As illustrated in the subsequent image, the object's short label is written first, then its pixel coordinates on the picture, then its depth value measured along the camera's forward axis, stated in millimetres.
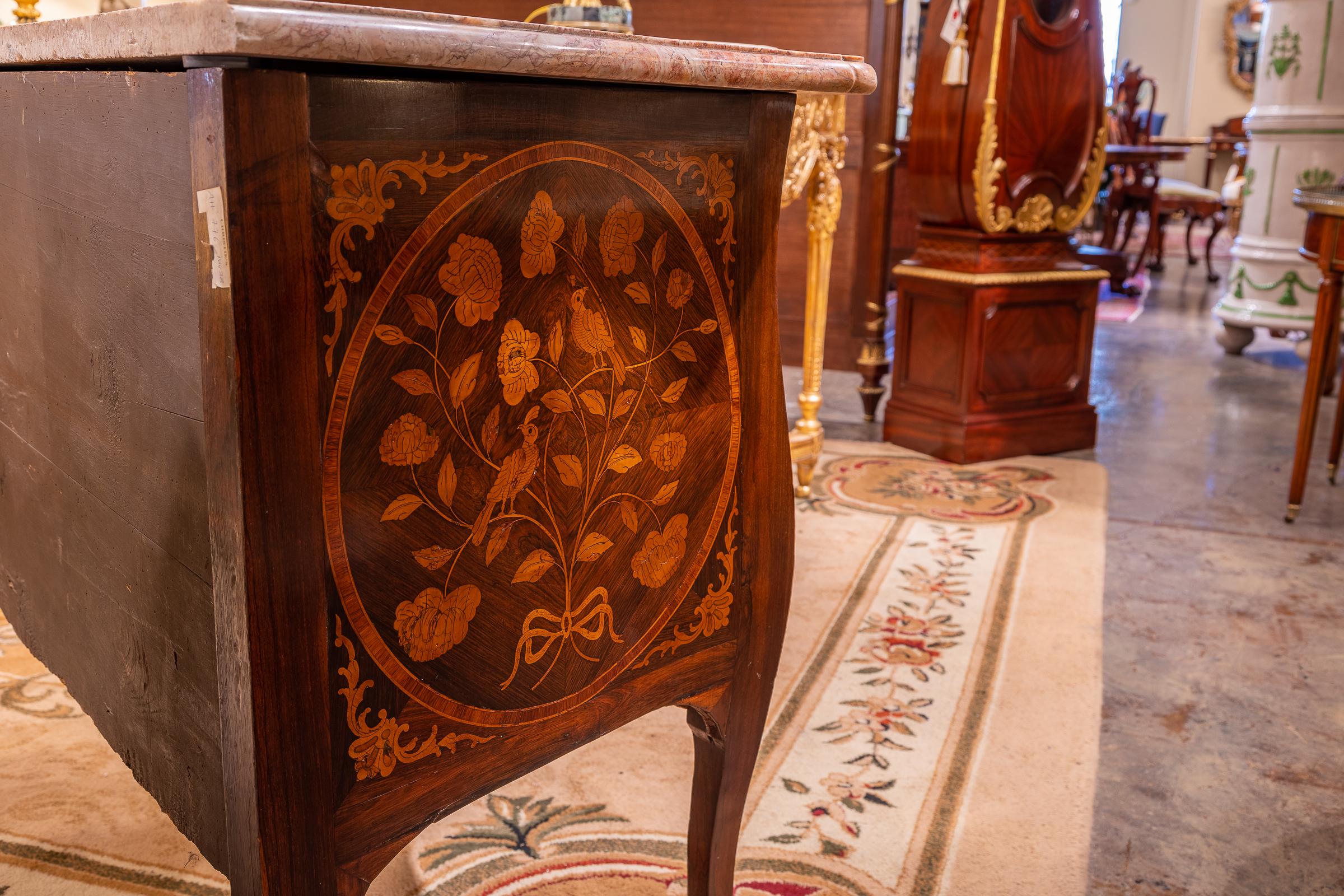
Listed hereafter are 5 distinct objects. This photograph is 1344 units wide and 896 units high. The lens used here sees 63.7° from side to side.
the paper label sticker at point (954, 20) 3221
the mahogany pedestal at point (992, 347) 3361
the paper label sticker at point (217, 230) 642
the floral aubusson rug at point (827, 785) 1430
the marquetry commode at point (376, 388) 671
